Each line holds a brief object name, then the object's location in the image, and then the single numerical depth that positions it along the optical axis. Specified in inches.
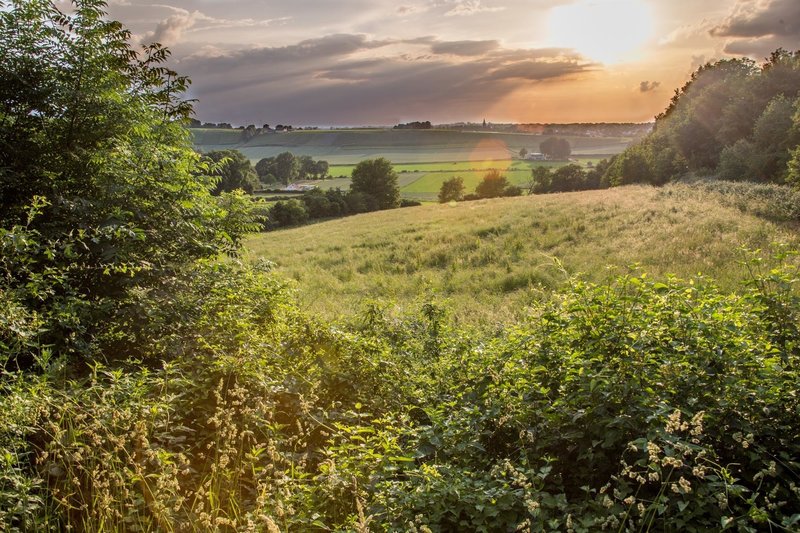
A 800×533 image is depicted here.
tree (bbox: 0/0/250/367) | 263.0
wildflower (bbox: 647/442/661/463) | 114.4
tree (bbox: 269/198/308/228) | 2456.9
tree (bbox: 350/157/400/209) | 3371.1
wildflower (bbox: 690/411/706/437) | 122.2
